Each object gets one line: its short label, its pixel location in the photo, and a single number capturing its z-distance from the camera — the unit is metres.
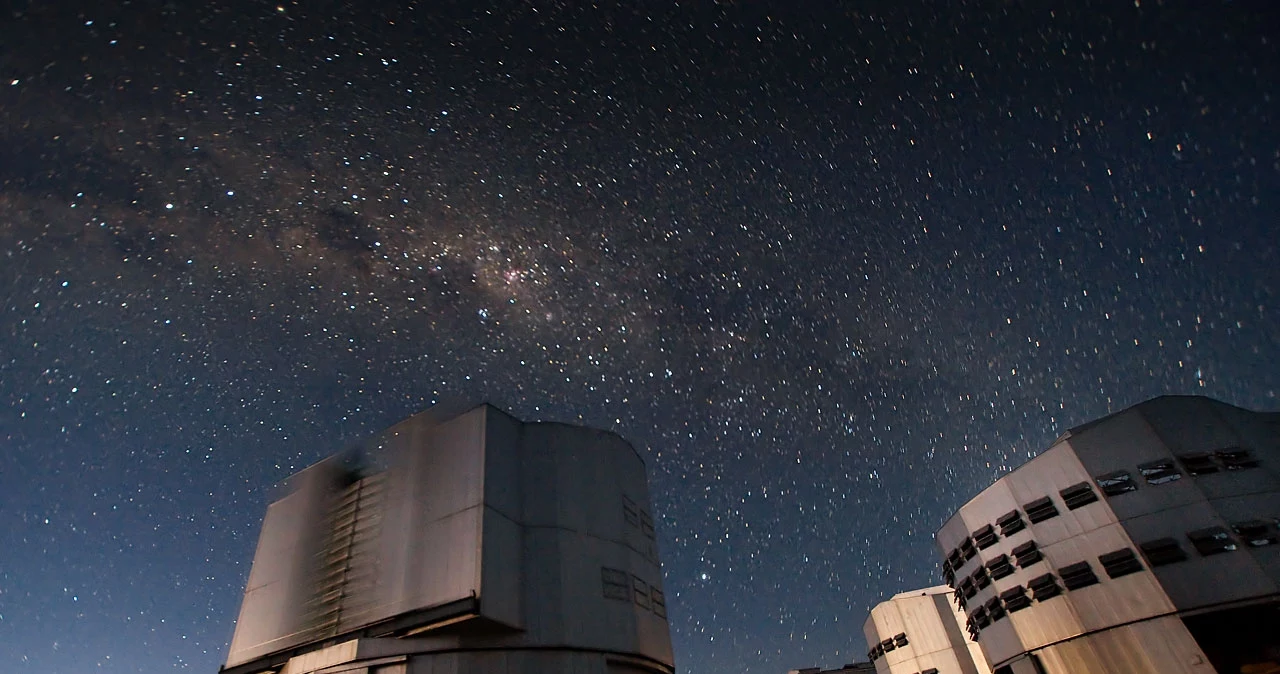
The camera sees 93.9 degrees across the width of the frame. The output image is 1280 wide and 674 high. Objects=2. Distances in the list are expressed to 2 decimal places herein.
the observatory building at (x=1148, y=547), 25.95
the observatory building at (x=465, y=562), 19.42
